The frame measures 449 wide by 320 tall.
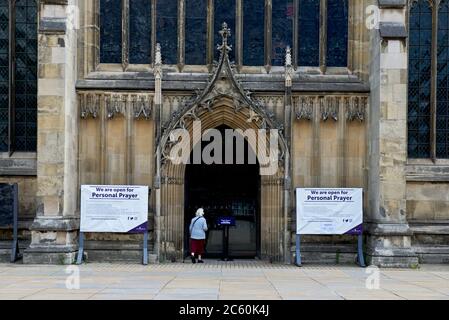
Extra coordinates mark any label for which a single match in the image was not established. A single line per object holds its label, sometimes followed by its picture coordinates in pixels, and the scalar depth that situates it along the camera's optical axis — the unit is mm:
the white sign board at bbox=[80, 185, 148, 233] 18500
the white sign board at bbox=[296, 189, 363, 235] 18641
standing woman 19234
